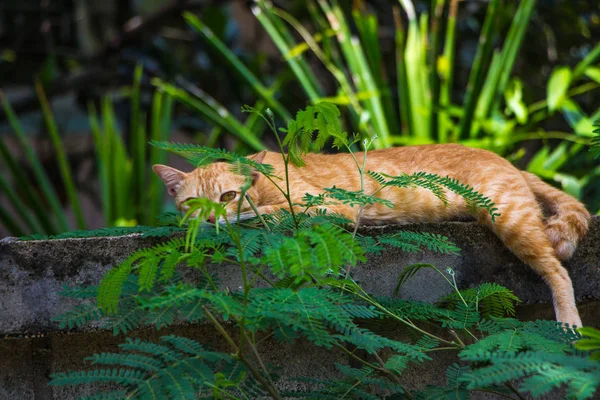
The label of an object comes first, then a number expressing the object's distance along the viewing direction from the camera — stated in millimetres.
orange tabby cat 4195
